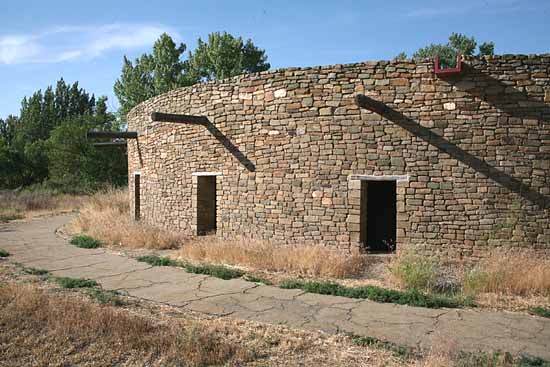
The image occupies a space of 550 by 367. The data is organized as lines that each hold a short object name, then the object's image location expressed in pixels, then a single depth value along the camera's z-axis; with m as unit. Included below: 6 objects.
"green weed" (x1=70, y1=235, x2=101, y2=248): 10.40
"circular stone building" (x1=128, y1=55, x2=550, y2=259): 7.61
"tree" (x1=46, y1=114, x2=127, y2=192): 27.16
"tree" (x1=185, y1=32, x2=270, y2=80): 28.55
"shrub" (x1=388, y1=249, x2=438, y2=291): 6.36
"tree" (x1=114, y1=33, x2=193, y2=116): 30.38
